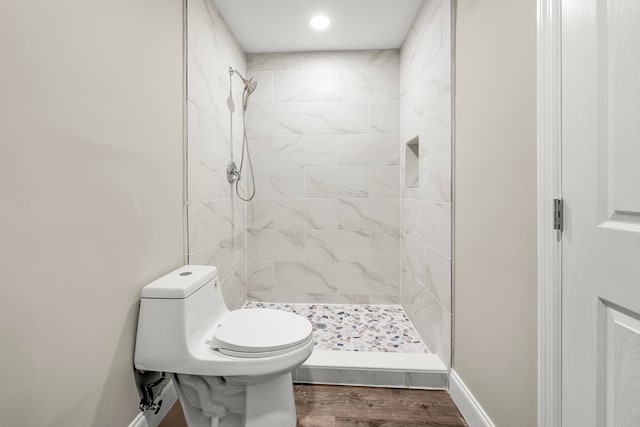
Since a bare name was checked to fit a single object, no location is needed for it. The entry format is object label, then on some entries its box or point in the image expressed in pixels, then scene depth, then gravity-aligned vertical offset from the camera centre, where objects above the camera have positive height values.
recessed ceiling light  2.25 +1.39
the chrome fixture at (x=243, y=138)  2.40 +0.62
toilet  1.24 -0.57
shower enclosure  2.48 +0.19
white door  0.71 +0.00
